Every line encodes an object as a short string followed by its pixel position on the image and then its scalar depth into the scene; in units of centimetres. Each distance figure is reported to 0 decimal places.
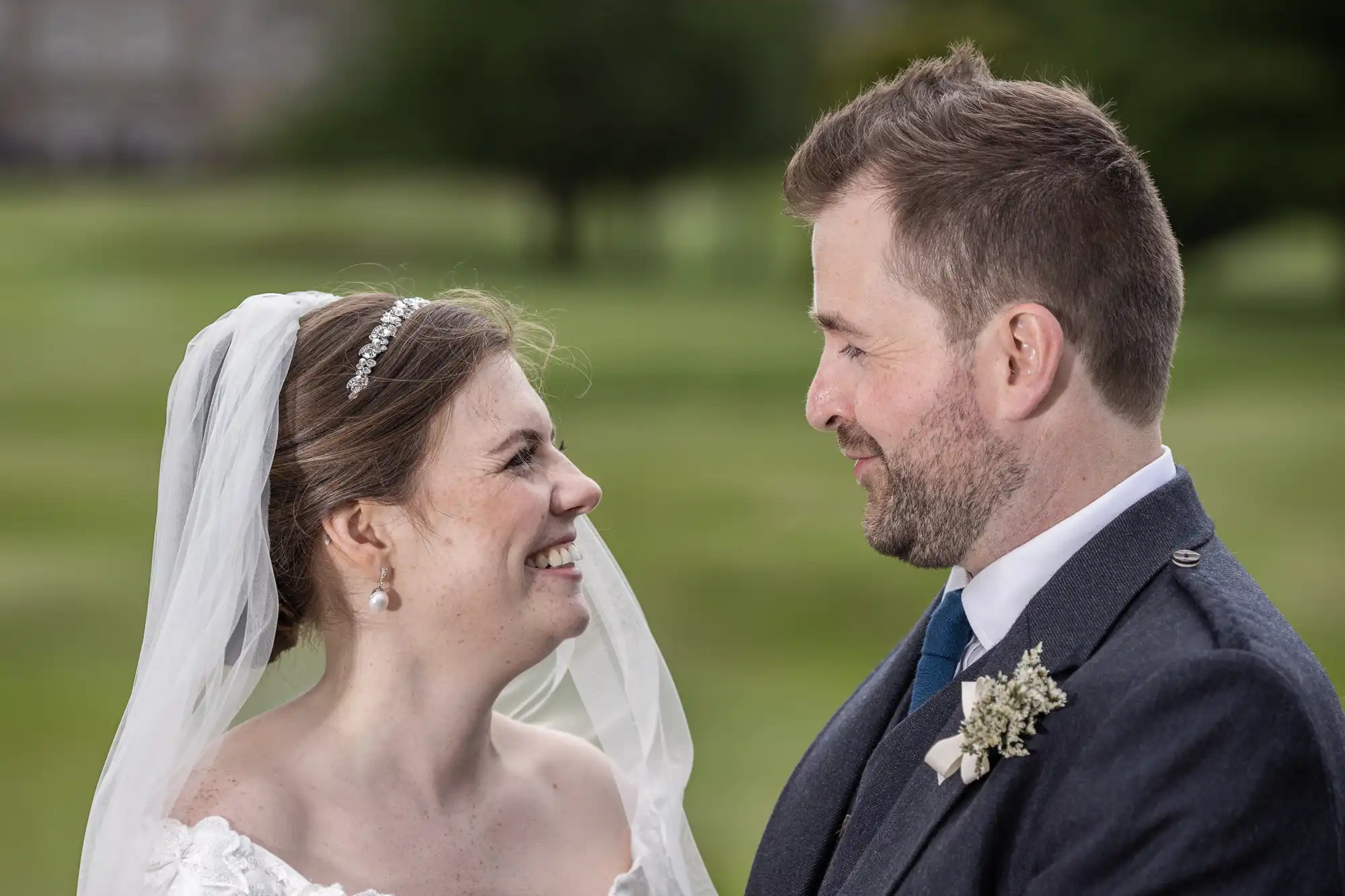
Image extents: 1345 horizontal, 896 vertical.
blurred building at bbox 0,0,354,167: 2561
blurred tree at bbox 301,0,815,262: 3488
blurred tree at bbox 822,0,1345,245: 2719
